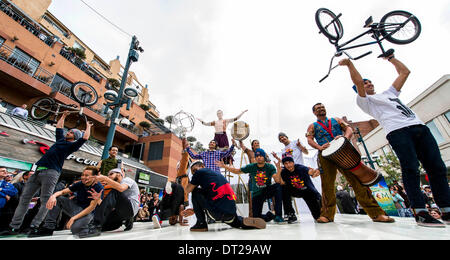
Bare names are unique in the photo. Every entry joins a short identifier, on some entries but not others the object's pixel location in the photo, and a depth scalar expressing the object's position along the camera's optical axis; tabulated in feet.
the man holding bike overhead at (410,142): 7.13
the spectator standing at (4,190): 12.78
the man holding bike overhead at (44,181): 9.99
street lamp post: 21.95
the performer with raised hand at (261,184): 12.64
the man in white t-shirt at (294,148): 17.02
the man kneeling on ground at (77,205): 9.09
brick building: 40.86
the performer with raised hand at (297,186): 11.61
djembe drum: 8.49
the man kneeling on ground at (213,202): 8.36
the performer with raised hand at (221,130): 20.56
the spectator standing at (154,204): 28.81
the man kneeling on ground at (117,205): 9.61
